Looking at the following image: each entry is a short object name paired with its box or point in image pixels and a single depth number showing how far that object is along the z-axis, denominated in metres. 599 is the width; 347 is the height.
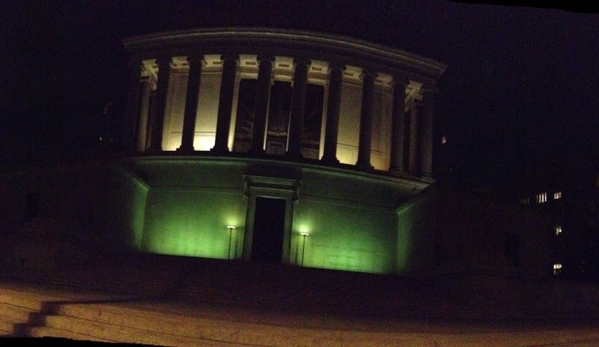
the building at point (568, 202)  54.84
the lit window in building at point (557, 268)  55.45
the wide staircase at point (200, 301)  9.97
